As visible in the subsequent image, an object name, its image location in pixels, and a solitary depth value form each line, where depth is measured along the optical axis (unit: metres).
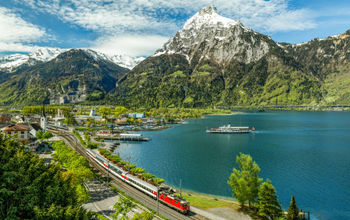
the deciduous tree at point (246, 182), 49.75
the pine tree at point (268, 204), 43.88
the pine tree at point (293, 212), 40.00
